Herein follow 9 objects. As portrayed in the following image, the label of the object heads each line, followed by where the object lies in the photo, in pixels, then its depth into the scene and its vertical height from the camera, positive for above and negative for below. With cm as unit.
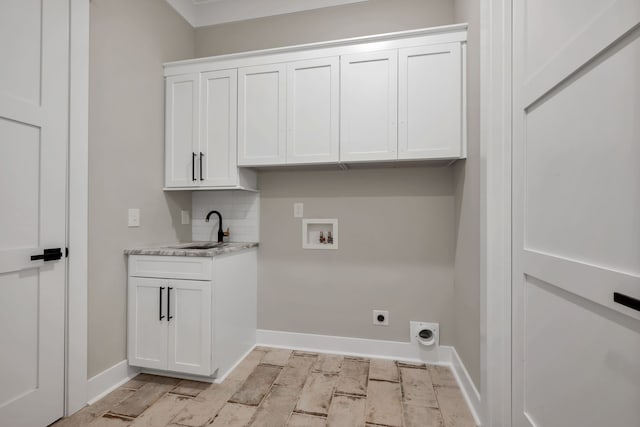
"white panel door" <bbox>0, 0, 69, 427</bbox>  131 +5
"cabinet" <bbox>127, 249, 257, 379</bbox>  183 -67
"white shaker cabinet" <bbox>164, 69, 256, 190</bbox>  218 +65
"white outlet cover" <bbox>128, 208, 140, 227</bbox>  197 -3
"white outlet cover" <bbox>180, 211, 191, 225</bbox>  250 -3
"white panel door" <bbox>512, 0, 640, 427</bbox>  73 +1
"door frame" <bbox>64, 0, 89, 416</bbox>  156 +1
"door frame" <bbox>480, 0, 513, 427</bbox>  132 -1
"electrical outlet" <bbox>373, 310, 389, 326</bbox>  225 -83
